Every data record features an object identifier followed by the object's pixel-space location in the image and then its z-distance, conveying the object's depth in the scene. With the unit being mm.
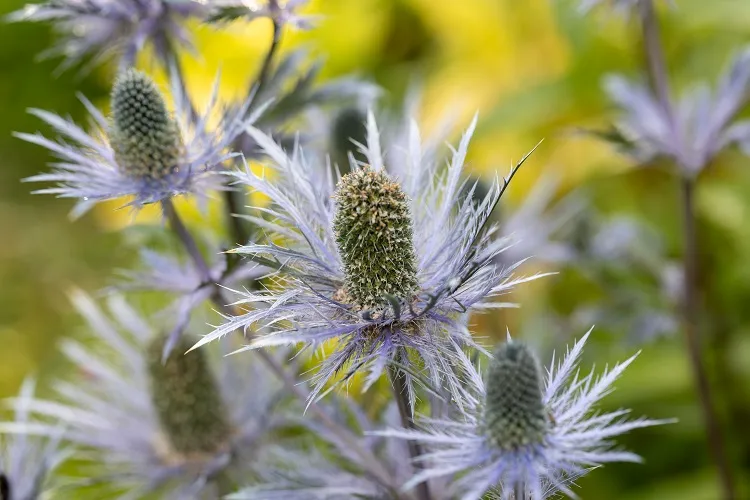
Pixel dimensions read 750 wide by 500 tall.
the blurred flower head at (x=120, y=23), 662
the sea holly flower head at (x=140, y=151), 642
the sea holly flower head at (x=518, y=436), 598
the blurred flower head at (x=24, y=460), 681
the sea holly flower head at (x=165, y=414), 712
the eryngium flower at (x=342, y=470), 653
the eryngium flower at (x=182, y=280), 647
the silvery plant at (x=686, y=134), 724
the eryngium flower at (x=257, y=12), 654
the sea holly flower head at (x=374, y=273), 613
